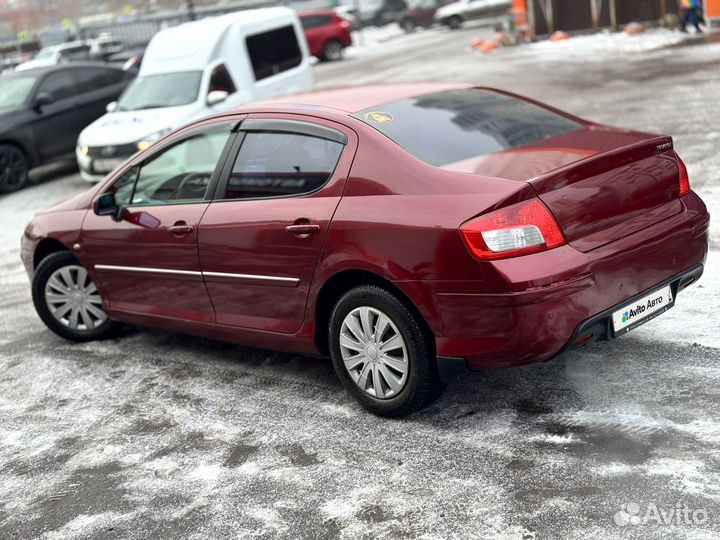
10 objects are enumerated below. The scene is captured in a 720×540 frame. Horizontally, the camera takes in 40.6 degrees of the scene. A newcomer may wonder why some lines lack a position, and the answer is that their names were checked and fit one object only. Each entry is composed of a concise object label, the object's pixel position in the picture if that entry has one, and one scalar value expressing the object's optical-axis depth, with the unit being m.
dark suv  14.88
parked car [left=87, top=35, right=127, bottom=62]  39.07
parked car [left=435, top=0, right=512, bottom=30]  40.19
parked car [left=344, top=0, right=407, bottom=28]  50.44
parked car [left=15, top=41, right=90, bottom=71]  32.93
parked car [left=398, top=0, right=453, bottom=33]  41.97
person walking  22.23
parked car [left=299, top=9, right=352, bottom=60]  33.62
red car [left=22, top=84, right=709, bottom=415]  4.30
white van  13.17
